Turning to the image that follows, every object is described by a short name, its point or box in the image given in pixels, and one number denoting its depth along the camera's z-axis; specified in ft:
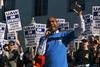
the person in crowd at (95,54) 42.65
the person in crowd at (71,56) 46.52
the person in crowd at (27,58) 49.43
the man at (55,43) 25.82
